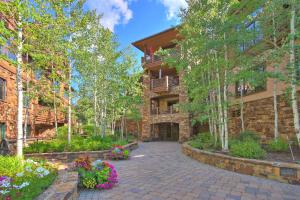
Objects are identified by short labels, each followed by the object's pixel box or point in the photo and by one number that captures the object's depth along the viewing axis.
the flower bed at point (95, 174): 3.93
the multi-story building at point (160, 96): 14.06
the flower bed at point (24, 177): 2.78
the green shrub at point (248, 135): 7.67
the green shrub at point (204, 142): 7.70
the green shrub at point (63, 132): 11.30
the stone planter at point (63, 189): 2.75
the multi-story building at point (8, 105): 9.40
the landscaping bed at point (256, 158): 4.28
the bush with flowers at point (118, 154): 7.33
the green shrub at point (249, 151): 5.16
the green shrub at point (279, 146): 6.15
